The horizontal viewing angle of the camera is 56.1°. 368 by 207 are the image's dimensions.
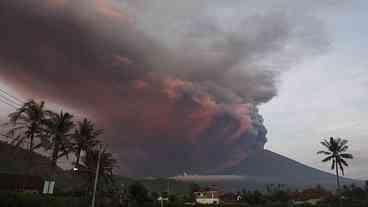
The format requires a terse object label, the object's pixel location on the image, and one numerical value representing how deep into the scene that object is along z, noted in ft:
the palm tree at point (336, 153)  274.98
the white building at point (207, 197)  469.37
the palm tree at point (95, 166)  203.51
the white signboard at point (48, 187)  96.47
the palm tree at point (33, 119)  182.19
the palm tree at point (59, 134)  192.99
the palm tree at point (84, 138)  228.84
